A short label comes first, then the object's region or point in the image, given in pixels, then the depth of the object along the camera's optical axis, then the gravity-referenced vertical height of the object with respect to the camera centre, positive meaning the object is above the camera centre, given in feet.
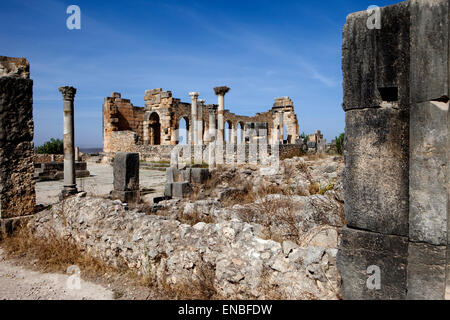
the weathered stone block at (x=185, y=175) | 32.46 -2.20
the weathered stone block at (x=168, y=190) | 28.29 -3.32
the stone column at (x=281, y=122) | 82.74 +9.44
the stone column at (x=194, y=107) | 67.77 +11.14
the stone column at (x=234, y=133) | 105.12 +7.95
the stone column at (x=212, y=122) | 55.04 +6.38
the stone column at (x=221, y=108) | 56.56 +9.28
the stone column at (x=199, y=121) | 71.32 +8.49
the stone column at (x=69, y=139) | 28.43 +1.68
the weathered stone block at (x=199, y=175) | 32.81 -2.23
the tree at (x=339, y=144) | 60.80 +2.16
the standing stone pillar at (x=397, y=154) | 6.70 +0.00
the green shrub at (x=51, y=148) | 80.12 +2.25
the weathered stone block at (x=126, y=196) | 25.62 -3.53
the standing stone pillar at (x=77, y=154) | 72.08 +0.46
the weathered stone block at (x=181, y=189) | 27.42 -3.20
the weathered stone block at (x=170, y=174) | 31.56 -2.01
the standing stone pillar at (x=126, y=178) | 25.85 -1.98
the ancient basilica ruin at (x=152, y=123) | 68.33 +8.59
